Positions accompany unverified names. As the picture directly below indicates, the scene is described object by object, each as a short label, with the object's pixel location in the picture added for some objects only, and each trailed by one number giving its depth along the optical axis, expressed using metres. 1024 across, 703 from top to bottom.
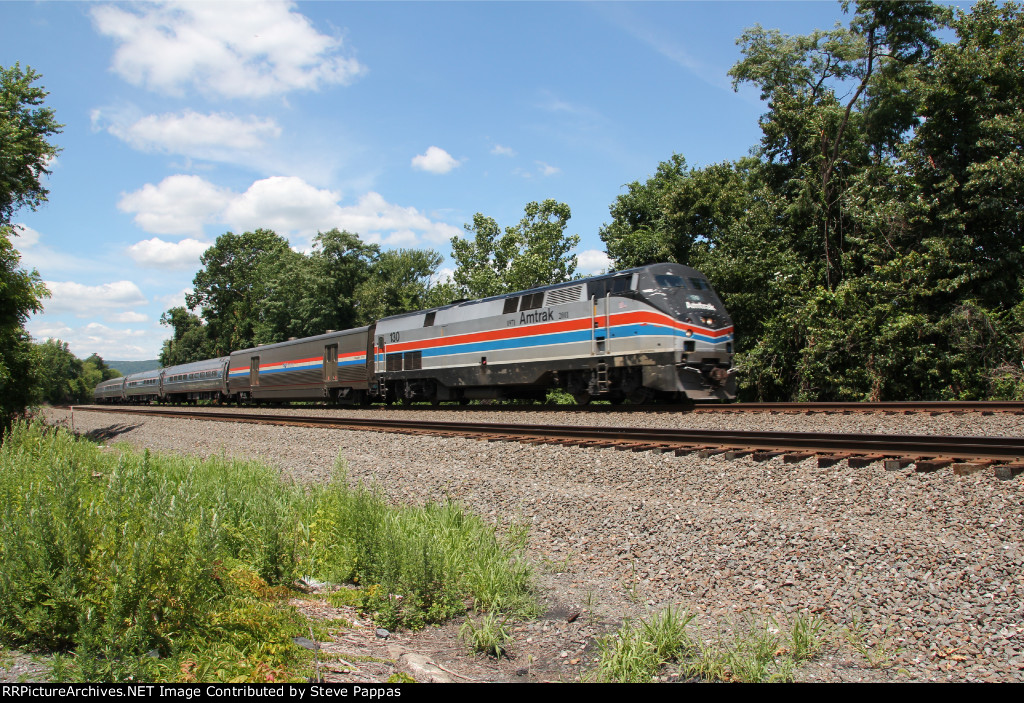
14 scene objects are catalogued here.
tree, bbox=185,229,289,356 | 72.06
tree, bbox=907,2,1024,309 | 17.08
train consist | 14.94
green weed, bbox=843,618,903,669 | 3.51
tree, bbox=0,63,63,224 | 20.81
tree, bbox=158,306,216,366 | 78.25
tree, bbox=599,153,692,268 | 29.62
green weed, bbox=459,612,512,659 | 4.18
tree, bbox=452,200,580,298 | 38.97
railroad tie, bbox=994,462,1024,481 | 5.69
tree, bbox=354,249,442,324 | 52.91
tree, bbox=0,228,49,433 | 16.12
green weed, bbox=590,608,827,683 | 3.50
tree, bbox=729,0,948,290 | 22.61
